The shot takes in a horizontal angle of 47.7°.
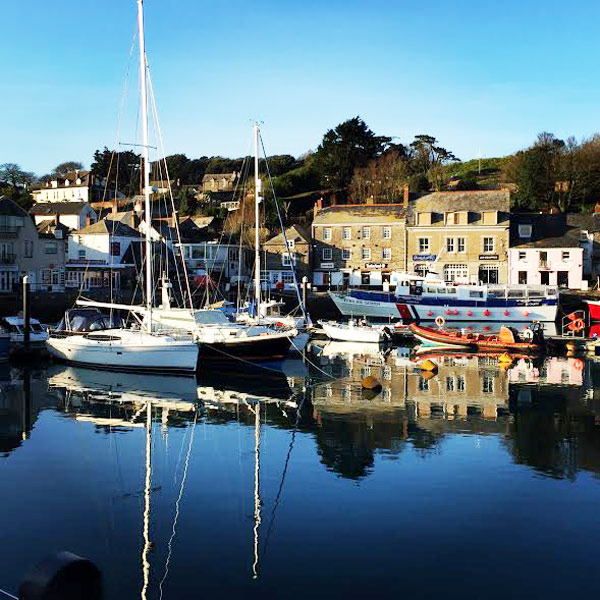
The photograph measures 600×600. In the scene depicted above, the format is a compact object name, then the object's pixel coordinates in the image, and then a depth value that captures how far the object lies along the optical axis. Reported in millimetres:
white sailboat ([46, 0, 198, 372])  31641
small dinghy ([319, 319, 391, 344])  45562
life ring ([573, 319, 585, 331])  47375
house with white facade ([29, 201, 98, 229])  82812
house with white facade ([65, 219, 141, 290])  63250
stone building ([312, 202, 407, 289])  69312
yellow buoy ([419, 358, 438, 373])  34591
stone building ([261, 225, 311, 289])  70312
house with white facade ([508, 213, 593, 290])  64938
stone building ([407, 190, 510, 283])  66375
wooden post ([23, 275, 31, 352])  35438
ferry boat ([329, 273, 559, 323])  54375
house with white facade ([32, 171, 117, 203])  108438
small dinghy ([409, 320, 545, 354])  41594
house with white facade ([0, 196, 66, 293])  55281
